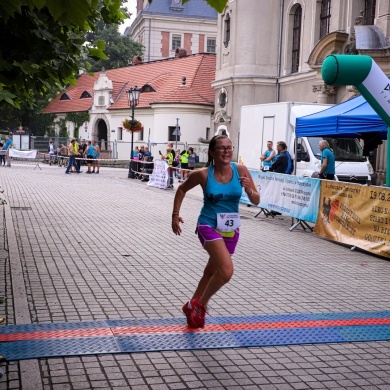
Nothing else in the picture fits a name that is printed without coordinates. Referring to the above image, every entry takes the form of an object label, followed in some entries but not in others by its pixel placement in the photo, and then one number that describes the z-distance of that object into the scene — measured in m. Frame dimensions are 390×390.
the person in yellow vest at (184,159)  31.81
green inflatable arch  11.91
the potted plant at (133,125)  34.07
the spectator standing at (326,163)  16.36
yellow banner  11.05
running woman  6.05
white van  19.97
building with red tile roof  49.78
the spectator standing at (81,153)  35.67
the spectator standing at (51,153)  45.72
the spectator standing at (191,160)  34.56
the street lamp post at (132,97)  32.00
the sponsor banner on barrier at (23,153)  44.18
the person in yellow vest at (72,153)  33.12
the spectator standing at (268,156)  20.00
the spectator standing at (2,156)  38.93
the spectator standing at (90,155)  35.12
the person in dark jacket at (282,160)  17.23
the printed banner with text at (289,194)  13.62
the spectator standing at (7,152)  37.39
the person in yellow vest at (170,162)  25.60
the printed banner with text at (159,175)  25.53
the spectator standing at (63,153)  43.62
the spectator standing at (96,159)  35.50
